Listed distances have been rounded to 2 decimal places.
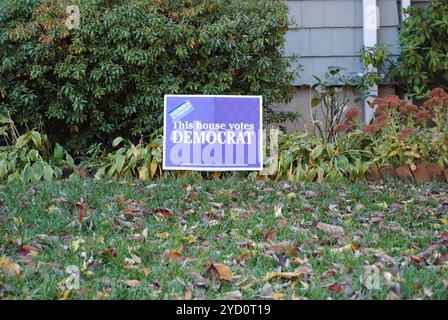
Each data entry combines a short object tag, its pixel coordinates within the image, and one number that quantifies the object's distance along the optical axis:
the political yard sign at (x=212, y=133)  11.41
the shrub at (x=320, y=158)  11.49
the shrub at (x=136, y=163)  11.58
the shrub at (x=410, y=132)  11.27
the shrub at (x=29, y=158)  11.39
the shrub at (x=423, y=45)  14.38
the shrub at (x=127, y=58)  12.16
